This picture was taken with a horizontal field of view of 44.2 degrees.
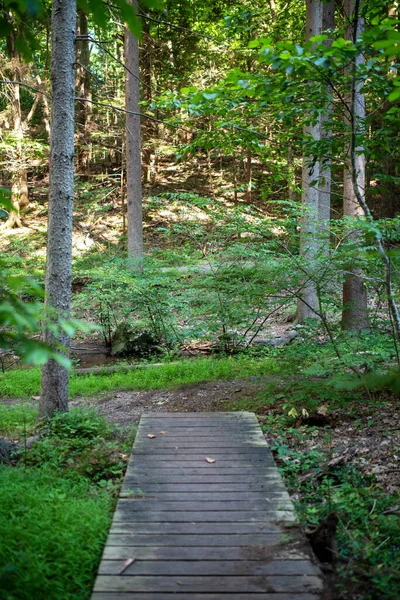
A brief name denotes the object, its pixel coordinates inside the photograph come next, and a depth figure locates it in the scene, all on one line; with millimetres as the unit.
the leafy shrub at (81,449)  4699
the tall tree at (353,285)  7709
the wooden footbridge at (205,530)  2754
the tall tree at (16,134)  18500
